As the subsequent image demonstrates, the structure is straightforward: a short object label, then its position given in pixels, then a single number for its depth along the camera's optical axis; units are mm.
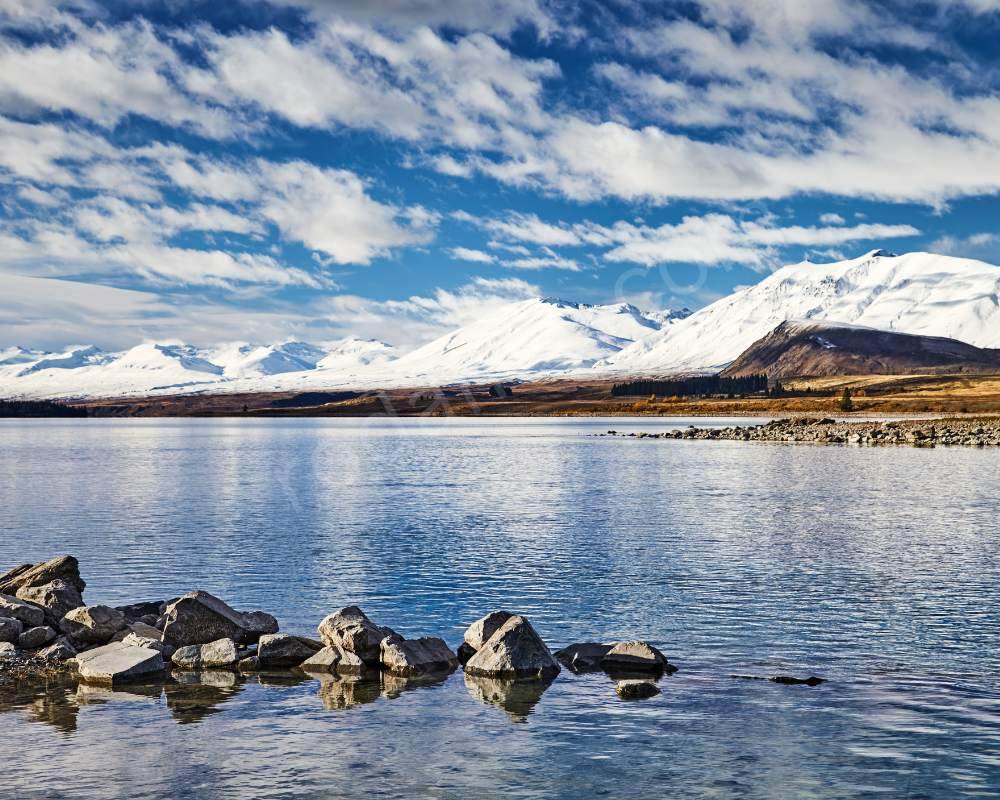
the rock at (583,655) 23844
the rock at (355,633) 24562
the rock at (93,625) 26500
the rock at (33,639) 25984
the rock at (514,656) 23391
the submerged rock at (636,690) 21609
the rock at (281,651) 24719
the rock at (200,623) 26125
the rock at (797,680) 22219
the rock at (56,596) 28484
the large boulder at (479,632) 24703
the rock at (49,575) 30547
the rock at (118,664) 23391
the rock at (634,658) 23312
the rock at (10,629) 26067
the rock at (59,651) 24984
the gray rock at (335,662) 24078
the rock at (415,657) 23861
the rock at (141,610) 28516
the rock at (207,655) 24531
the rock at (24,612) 27250
